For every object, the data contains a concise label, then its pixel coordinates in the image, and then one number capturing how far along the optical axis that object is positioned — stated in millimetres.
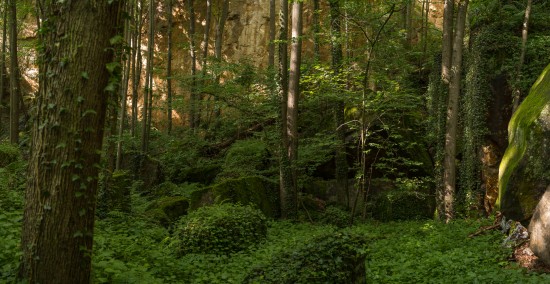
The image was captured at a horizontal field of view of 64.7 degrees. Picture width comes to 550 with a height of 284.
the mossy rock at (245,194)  11898
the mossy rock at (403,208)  14977
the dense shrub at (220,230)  9039
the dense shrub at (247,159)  15818
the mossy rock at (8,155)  12219
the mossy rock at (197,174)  17484
